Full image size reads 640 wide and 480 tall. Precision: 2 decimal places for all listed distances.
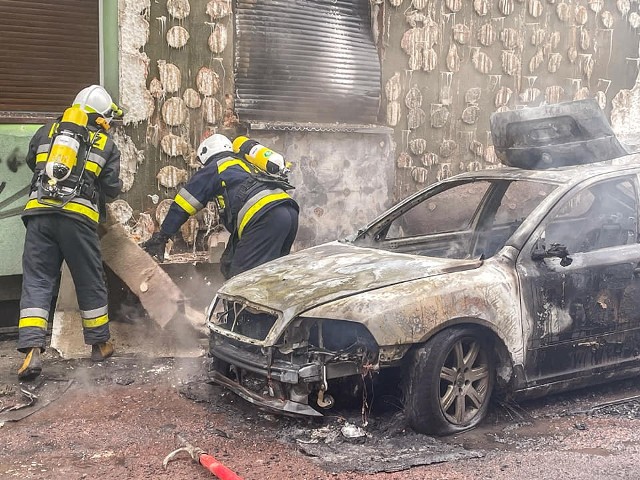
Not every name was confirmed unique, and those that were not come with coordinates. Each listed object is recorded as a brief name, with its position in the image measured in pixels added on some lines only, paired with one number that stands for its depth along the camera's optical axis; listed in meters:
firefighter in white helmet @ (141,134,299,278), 6.17
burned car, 4.34
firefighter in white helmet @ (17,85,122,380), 5.68
